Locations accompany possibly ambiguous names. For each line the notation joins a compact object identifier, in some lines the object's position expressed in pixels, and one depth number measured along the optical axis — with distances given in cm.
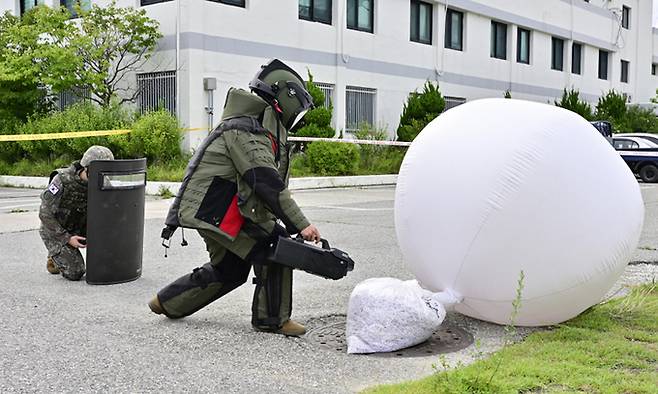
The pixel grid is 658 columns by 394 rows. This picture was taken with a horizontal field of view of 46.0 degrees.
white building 1914
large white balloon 494
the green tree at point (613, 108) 3300
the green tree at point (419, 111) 2355
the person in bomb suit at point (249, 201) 501
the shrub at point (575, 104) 3055
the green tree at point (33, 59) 1870
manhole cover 498
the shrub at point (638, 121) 3331
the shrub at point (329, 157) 1994
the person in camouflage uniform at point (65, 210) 705
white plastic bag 488
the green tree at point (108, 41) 1870
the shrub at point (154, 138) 1762
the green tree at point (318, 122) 2063
